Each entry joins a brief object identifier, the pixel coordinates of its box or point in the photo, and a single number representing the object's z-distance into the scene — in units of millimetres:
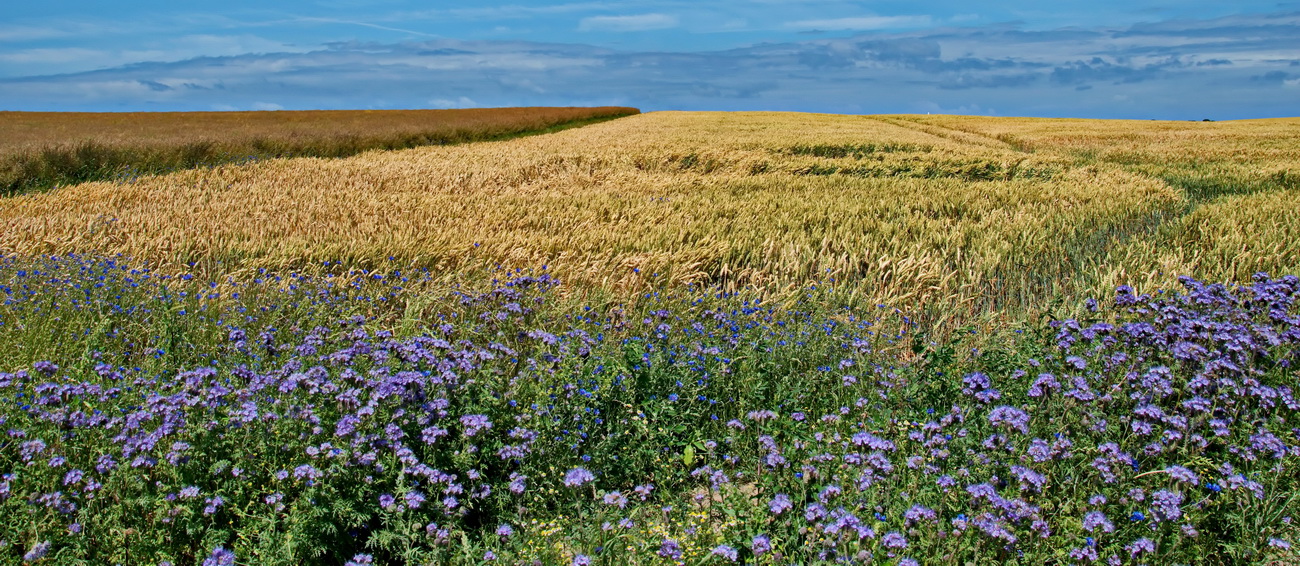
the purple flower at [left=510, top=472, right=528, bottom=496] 3137
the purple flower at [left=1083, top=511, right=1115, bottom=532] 2818
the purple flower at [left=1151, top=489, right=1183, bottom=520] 2844
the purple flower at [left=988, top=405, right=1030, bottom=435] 3297
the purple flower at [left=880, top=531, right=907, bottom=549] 2607
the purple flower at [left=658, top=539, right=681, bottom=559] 2713
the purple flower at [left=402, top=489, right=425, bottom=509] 2986
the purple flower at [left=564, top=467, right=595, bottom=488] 3076
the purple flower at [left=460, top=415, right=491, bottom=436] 3318
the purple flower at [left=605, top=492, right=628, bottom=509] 2998
